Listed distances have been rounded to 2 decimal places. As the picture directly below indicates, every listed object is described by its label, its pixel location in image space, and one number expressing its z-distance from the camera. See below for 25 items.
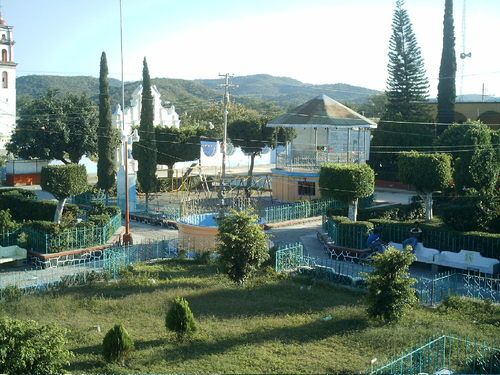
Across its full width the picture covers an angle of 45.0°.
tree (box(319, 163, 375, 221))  21.84
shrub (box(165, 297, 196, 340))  11.70
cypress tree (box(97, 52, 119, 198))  31.67
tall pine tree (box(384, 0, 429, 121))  43.12
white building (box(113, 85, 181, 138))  51.12
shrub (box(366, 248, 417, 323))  12.76
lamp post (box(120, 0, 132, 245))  22.46
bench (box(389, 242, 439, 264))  19.09
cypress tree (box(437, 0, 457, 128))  39.00
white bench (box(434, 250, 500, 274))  17.73
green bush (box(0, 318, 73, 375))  8.38
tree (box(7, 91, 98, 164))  40.16
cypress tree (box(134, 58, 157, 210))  30.70
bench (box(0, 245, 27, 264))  19.23
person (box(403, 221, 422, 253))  19.56
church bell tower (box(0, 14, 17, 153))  61.12
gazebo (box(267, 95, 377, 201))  33.03
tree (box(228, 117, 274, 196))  38.78
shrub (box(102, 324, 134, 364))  10.50
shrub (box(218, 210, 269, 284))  15.70
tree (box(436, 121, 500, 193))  23.81
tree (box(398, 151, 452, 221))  22.03
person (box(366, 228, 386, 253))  20.25
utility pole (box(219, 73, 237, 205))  25.28
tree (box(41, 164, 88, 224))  21.69
